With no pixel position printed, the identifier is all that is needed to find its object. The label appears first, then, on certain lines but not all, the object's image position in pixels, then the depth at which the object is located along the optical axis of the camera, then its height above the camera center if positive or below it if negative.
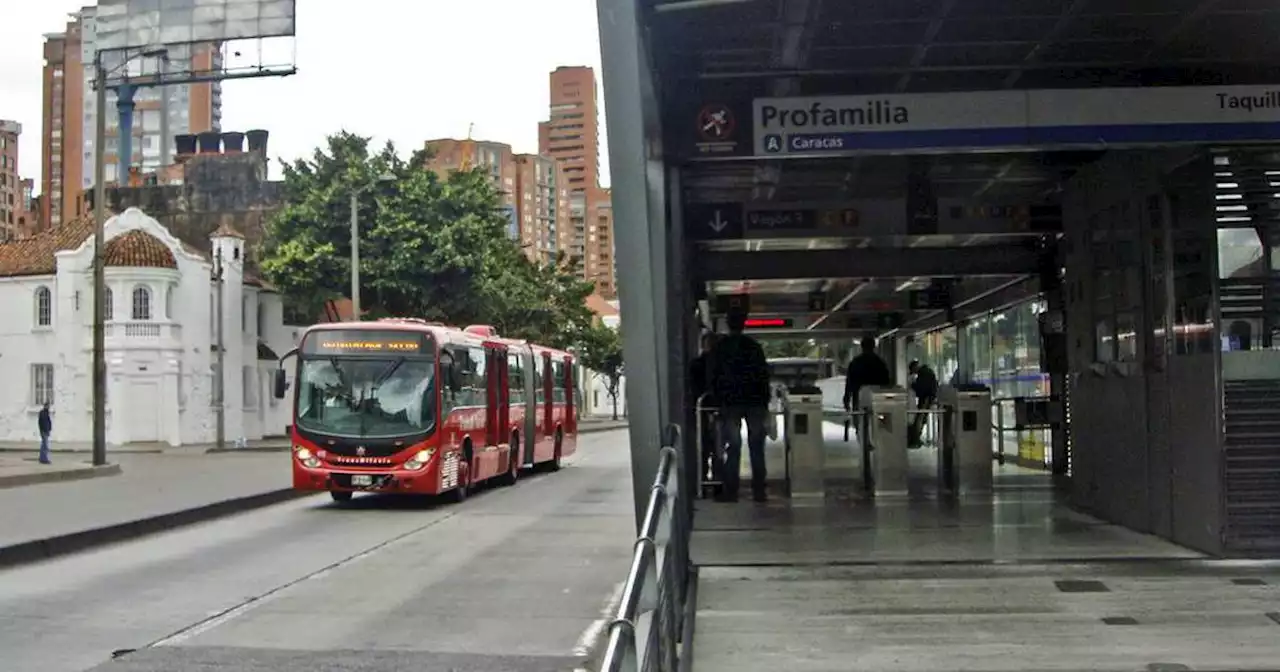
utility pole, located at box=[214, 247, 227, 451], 43.44 +0.89
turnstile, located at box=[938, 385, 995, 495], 14.95 -0.67
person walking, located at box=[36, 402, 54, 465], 34.34 -0.75
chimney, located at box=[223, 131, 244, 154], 67.31 +12.57
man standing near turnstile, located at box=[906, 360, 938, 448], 22.73 -0.08
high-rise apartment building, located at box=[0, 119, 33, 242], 153.25 +24.48
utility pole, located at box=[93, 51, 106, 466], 29.53 +2.19
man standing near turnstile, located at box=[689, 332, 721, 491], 15.24 -0.35
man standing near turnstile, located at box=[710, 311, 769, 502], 13.24 +0.06
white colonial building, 47.09 +2.28
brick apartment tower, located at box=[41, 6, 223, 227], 137.38 +31.61
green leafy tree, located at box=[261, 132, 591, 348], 44.09 +5.10
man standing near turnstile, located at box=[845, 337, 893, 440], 19.61 +0.23
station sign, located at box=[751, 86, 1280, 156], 9.30 +1.82
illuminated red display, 23.59 +1.13
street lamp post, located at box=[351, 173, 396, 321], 37.59 +3.51
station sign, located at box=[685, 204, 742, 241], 14.48 +1.76
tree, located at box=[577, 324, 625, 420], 74.88 +2.17
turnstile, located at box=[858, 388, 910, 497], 14.55 -0.58
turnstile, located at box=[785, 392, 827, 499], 14.79 -0.71
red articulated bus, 20.31 -0.21
